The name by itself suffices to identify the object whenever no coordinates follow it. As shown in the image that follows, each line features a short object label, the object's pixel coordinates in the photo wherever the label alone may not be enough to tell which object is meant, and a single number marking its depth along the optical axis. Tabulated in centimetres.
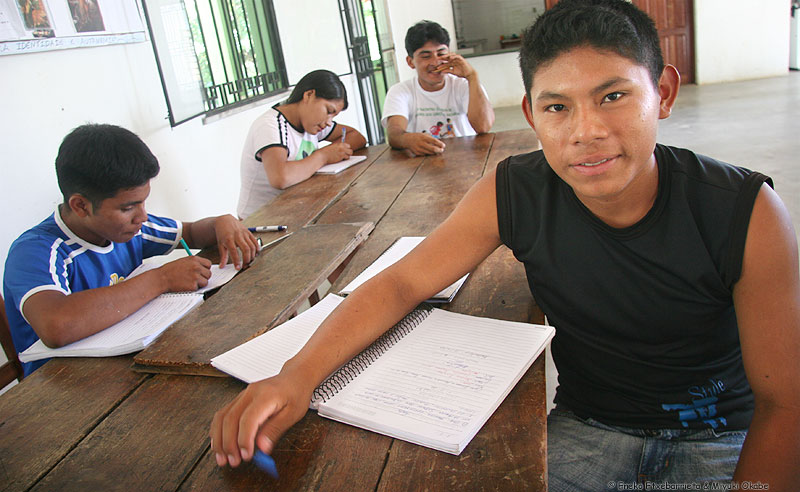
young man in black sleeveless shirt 77
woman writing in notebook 233
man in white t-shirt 283
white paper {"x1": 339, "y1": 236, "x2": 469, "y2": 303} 111
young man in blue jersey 116
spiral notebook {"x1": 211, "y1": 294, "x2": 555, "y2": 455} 73
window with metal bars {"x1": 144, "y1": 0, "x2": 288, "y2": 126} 270
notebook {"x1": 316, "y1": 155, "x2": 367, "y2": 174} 245
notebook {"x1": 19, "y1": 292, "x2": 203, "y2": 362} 107
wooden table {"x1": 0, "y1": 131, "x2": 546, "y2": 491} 67
